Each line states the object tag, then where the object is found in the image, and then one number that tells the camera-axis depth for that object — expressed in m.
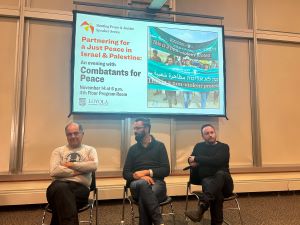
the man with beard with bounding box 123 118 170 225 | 2.58
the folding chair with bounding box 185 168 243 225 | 3.07
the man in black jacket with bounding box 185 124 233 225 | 2.76
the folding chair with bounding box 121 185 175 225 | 2.67
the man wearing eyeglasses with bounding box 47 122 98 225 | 2.36
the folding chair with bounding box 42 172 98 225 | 2.51
